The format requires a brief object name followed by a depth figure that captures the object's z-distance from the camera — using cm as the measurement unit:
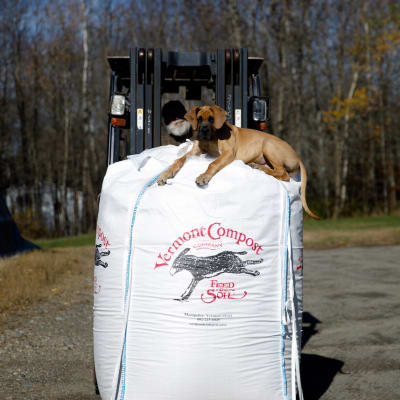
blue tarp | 1070
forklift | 476
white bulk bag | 301
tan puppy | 381
